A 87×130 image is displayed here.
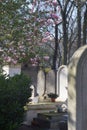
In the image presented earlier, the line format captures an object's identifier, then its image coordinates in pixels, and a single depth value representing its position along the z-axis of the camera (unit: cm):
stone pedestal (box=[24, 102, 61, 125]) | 1121
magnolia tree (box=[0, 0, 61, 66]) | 930
